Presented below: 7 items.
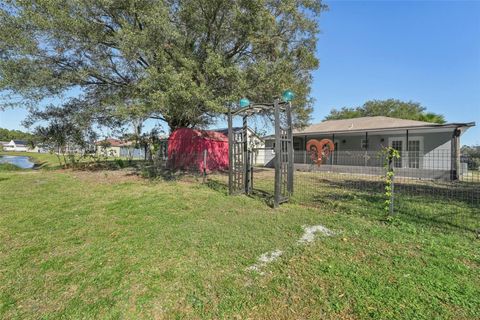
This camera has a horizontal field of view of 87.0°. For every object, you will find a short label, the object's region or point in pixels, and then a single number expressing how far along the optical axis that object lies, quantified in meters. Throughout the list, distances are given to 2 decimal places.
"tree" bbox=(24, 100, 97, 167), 12.62
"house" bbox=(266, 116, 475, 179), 12.55
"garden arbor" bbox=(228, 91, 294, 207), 5.87
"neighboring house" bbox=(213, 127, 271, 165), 21.34
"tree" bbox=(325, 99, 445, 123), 32.94
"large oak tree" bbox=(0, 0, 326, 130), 8.06
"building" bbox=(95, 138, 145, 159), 15.16
